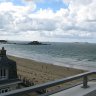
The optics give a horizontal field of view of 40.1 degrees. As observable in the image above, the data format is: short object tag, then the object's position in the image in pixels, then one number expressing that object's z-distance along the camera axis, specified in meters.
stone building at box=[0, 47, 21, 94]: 9.64
